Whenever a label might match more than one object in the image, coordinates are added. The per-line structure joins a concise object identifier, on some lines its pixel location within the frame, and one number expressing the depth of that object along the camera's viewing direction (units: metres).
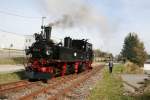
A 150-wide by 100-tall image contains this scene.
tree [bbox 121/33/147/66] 53.61
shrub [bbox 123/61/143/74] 21.66
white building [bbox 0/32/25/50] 43.15
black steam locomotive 10.24
